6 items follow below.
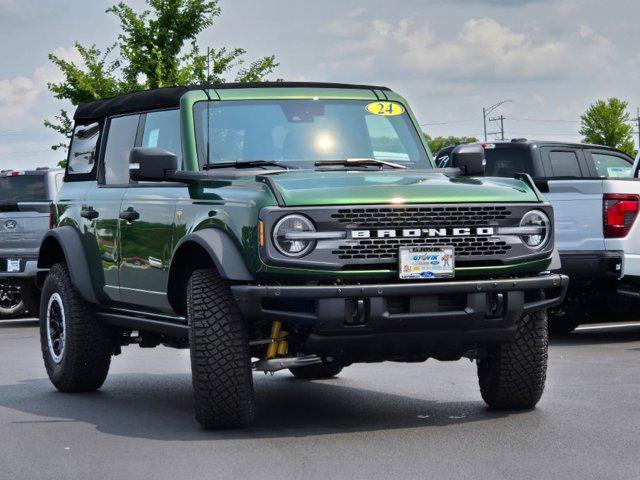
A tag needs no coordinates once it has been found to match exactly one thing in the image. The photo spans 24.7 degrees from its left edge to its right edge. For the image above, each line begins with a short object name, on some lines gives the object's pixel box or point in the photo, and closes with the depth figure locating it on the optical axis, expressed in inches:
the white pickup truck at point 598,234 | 534.6
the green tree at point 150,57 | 1255.5
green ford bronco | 306.3
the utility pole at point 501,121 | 5315.9
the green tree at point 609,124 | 4192.9
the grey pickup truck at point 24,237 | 721.6
